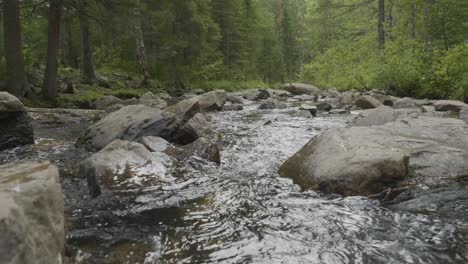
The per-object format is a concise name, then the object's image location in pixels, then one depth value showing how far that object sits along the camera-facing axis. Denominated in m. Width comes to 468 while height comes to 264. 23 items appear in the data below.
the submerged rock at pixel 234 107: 15.05
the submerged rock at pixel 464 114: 8.96
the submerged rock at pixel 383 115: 7.97
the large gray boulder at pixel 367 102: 12.88
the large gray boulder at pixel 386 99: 13.19
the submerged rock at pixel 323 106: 13.95
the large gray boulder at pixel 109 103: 13.92
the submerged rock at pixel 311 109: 12.33
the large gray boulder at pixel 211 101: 14.14
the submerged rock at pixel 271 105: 15.70
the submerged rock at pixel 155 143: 6.24
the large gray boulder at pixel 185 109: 8.85
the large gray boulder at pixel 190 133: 7.49
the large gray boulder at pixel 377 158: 4.21
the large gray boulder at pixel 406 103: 11.52
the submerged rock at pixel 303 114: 11.80
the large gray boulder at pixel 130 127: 7.17
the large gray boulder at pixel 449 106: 10.22
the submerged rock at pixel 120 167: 4.59
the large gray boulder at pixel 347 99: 15.79
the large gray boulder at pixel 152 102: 14.23
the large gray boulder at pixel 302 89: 25.19
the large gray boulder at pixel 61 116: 10.33
